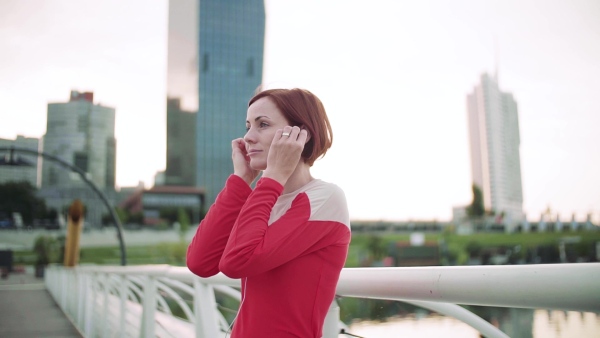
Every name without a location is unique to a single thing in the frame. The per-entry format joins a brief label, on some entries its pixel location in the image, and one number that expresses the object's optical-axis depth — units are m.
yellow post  12.09
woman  1.08
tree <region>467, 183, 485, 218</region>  84.50
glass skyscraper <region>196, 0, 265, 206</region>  86.19
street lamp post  10.99
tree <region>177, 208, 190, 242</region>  61.16
